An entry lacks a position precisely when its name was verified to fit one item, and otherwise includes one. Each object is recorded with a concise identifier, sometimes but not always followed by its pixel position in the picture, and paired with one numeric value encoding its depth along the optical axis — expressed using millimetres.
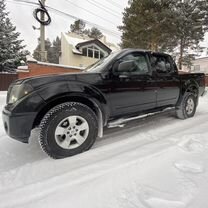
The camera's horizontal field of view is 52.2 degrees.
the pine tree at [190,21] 16609
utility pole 12170
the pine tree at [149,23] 18609
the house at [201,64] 37131
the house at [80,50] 24938
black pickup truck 2836
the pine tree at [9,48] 21695
